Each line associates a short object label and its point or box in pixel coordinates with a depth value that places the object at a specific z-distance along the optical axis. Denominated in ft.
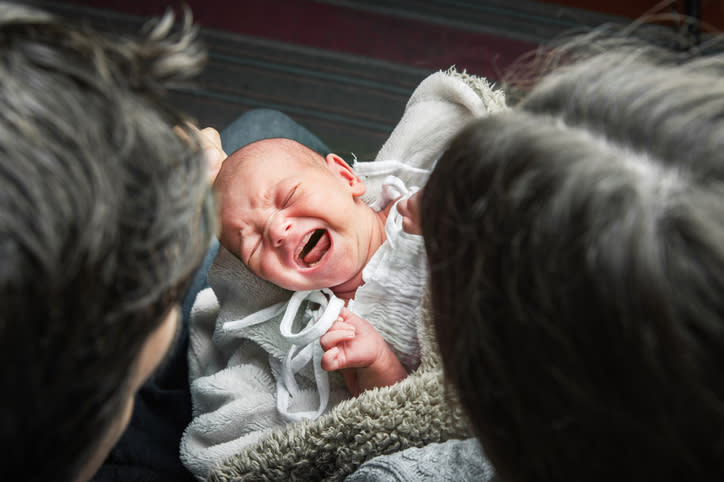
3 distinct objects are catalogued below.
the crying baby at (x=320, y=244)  2.78
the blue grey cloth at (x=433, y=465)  1.91
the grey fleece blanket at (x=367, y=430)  2.12
